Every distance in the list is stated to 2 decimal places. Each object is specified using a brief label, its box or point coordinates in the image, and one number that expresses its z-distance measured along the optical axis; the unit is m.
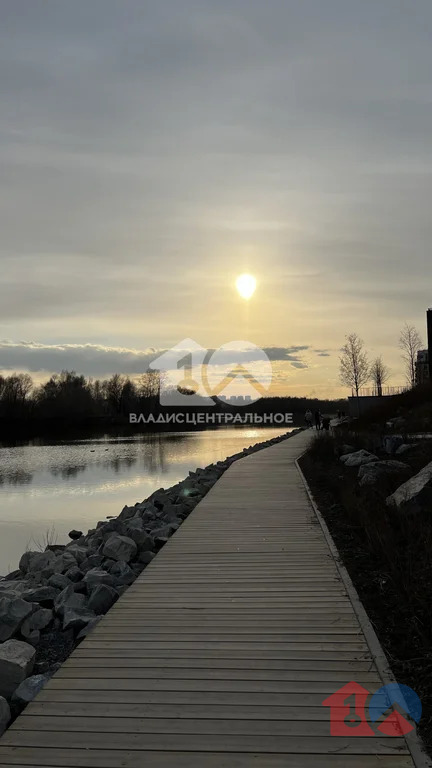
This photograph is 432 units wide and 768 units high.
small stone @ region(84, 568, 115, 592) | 5.50
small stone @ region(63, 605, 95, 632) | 4.39
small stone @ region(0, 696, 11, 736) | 2.78
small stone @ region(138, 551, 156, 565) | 6.39
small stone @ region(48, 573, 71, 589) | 5.89
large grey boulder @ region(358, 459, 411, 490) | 8.73
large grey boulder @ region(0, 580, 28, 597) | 5.51
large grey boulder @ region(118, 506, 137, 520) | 10.02
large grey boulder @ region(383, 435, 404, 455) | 11.65
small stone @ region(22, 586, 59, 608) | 5.36
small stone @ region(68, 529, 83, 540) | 10.34
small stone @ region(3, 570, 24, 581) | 7.33
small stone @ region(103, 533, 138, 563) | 6.46
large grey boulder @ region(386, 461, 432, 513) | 6.49
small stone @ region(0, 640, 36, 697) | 3.32
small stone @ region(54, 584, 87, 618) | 4.77
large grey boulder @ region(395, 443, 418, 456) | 11.23
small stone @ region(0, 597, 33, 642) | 4.38
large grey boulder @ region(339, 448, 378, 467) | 10.85
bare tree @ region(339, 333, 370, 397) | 42.41
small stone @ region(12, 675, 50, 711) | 3.07
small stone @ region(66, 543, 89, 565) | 7.14
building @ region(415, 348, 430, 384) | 36.23
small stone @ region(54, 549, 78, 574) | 6.71
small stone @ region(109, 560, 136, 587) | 5.62
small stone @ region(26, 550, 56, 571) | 7.15
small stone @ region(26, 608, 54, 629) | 4.60
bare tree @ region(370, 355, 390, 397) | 43.73
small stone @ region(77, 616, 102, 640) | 4.11
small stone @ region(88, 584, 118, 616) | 4.81
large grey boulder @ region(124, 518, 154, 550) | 6.88
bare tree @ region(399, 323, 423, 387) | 39.09
